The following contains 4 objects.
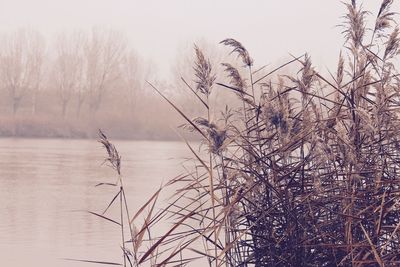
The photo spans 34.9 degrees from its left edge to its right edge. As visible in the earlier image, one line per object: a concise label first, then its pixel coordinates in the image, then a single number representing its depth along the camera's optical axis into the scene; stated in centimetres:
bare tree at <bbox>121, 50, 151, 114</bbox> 4338
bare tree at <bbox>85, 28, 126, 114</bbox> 4284
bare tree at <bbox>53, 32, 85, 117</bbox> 4159
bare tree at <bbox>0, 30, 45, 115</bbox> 4094
